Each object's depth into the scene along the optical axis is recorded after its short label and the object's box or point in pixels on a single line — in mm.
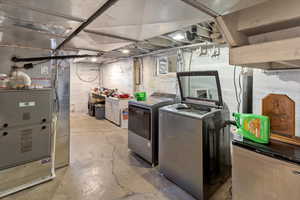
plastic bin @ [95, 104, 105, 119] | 6156
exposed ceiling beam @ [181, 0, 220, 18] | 1041
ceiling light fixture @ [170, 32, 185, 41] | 2607
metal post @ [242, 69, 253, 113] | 2293
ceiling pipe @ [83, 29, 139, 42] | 1635
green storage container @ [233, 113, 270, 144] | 1495
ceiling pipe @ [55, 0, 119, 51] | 1076
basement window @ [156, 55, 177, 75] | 3773
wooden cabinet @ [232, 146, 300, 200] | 1188
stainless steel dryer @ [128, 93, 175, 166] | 2701
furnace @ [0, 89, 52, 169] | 1905
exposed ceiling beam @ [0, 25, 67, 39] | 1498
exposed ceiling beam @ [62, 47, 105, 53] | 2469
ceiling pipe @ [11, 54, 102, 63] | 2209
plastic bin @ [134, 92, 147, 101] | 3553
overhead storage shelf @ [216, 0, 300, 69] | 1106
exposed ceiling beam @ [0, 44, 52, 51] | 2176
